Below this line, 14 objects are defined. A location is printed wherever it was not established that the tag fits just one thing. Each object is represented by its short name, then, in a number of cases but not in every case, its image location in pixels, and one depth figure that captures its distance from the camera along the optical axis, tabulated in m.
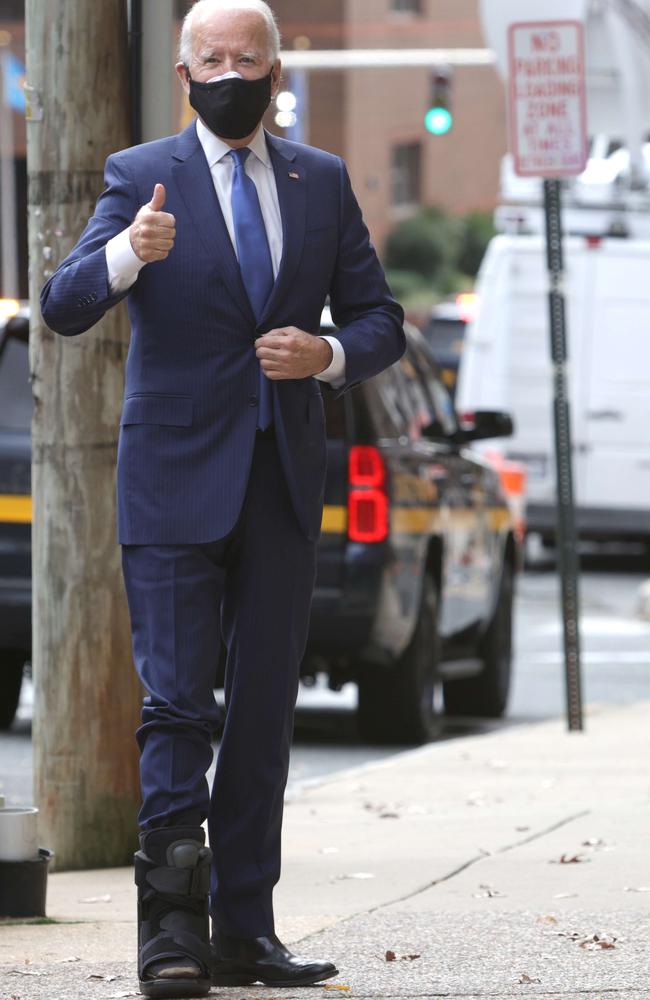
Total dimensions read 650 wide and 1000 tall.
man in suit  8.96
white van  41.41
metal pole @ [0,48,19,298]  97.62
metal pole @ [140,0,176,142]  12.80
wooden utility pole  12.66
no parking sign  20.17
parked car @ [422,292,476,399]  63.06
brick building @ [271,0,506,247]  111.12
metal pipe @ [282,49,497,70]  59.19
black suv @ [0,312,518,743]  19.81
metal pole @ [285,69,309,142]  80.06
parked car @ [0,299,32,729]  19.98
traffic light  53.59
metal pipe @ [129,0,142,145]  12.77
